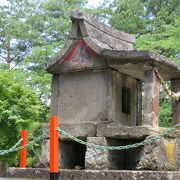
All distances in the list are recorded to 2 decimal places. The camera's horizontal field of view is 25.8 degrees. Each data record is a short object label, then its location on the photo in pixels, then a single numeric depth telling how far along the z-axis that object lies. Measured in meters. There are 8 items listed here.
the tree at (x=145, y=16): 18.08
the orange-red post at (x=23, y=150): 7.98
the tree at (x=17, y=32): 21.34
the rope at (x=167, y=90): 7.16
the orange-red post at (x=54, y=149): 6.05
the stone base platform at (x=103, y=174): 5.98
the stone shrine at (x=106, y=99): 6.86
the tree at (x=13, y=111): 14.20
